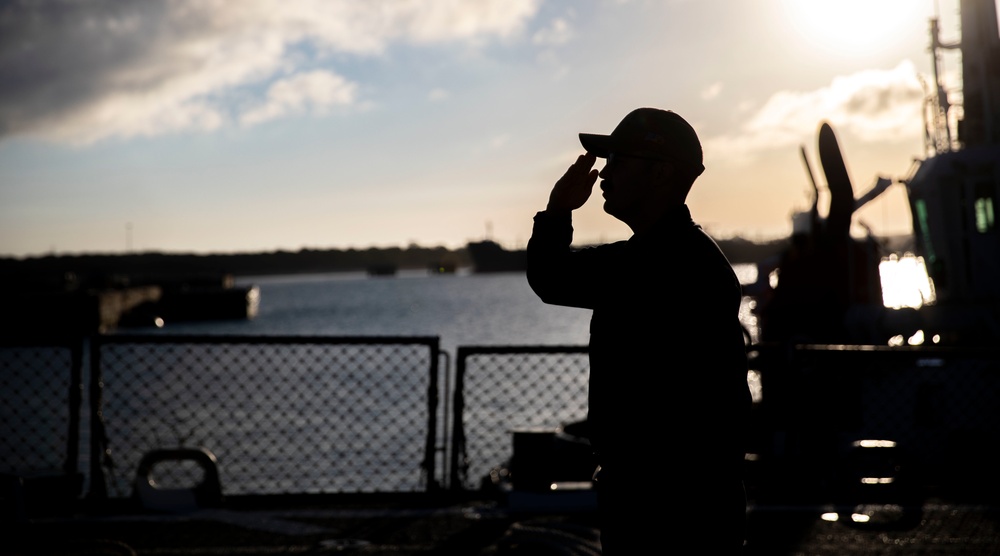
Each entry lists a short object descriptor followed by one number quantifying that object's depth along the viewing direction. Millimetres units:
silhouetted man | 2730
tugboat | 21109
